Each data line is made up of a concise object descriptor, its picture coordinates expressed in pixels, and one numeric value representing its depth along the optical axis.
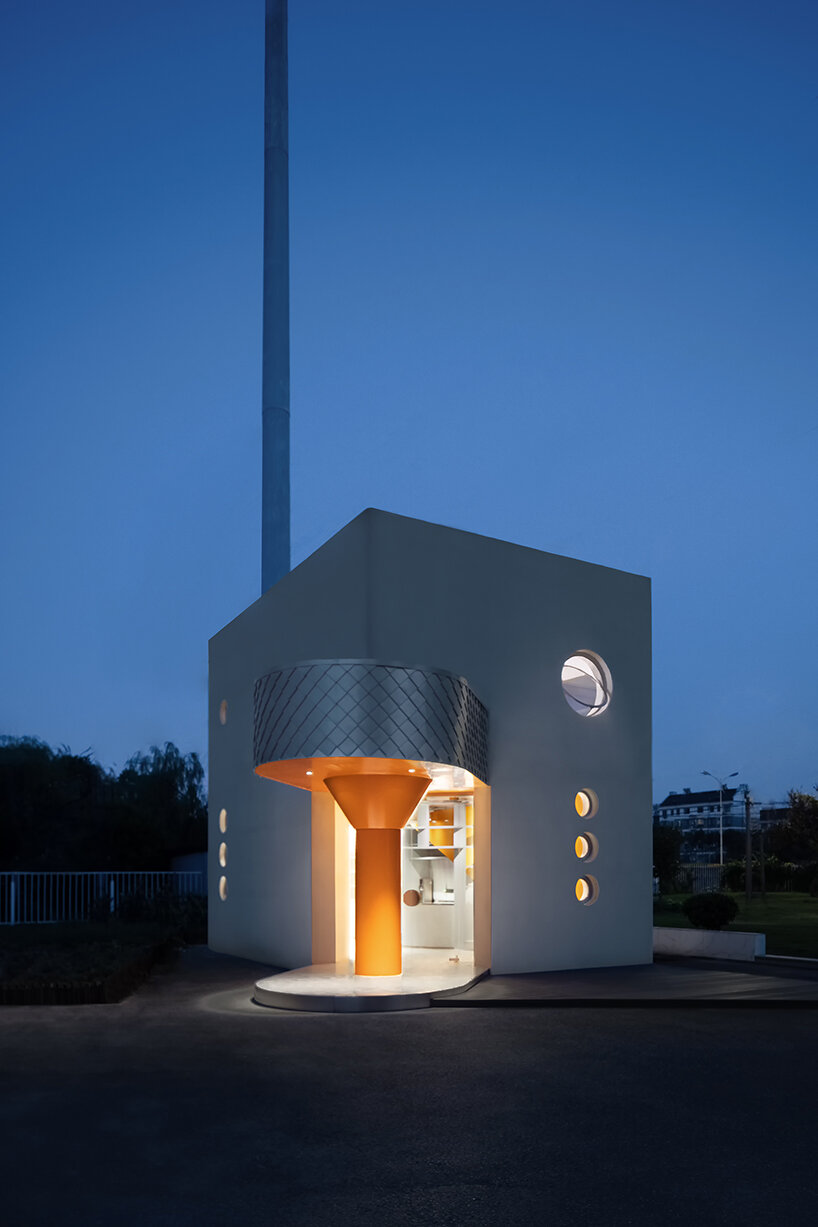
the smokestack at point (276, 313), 28.94
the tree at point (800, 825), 49.94
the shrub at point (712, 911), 19.67
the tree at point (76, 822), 38.62
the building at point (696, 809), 130.80
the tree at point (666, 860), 45.81
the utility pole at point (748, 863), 33.39
